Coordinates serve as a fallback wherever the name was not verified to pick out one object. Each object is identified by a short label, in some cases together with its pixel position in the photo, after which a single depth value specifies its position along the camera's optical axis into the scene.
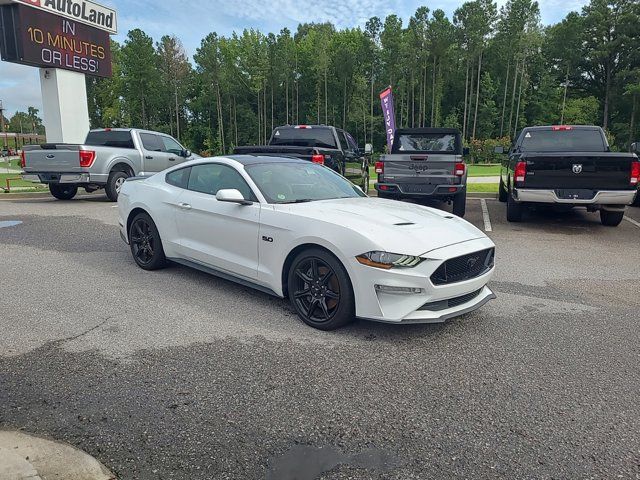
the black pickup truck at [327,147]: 10.36
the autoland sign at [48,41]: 15.37
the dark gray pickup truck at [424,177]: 9.59
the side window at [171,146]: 14.30
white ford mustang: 3.77
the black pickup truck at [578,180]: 8.23
